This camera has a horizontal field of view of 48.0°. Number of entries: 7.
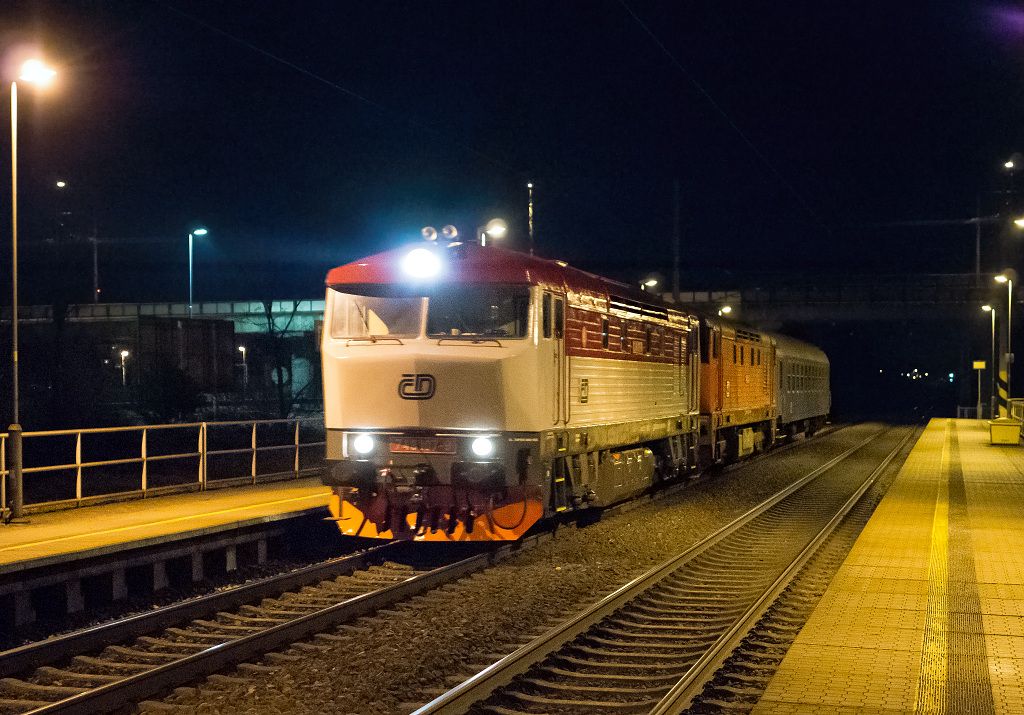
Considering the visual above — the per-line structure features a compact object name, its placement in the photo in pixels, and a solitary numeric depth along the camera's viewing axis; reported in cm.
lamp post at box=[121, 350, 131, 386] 4666
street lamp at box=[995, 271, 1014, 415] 4859
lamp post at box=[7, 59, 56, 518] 1439
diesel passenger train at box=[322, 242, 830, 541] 1284
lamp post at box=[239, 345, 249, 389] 5584
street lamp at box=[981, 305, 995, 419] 5381
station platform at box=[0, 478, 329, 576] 1173
